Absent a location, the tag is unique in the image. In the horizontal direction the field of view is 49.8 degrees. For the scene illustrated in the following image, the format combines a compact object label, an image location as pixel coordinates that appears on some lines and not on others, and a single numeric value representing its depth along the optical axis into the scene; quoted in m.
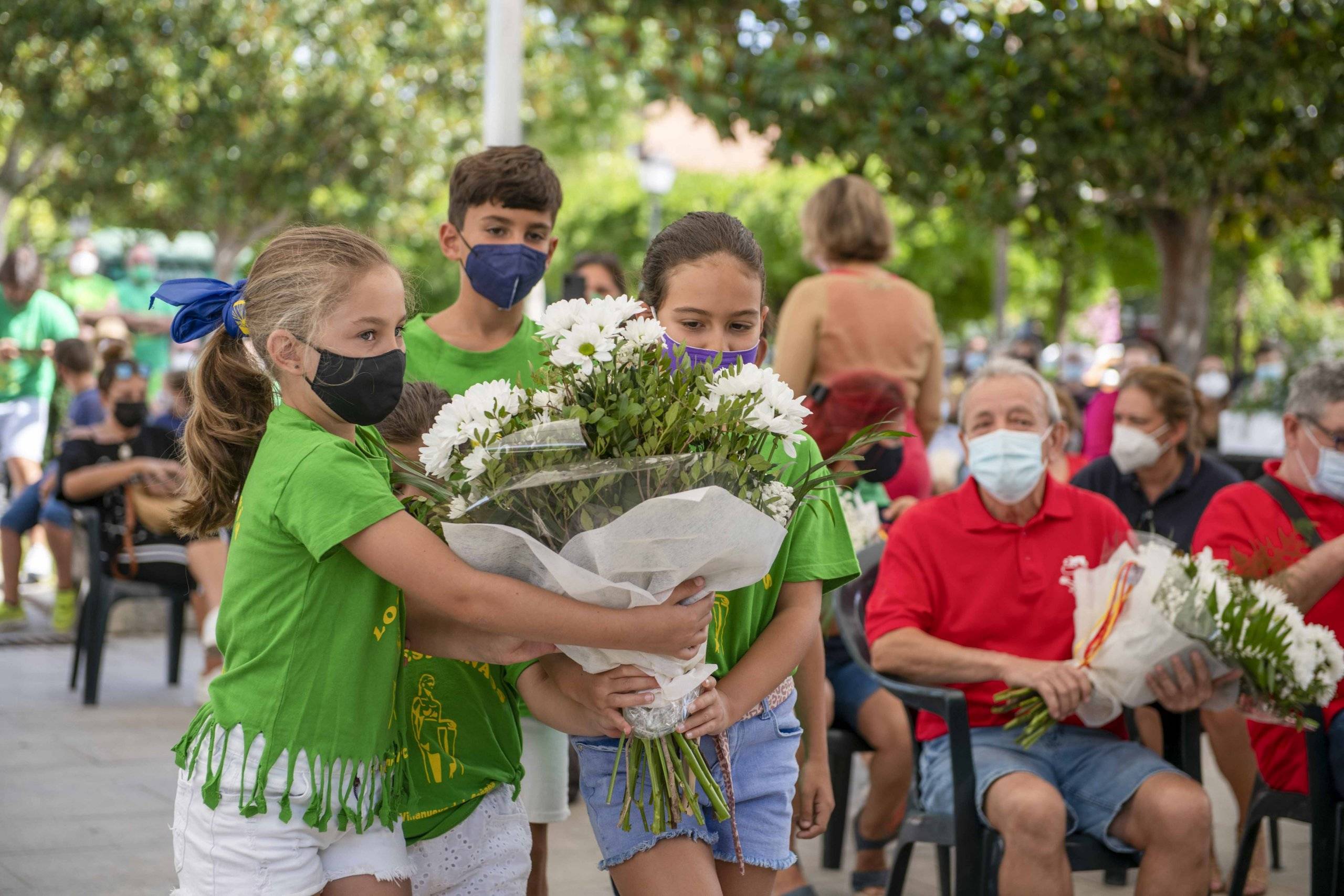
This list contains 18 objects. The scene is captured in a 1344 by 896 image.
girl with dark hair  2.66
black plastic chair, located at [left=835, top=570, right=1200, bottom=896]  3.87
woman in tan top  5.43
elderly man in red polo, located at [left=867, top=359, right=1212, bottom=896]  3.74
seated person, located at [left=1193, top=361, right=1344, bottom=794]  4.29
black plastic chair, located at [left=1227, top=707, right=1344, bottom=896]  4.16
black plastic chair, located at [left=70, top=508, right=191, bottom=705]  7.36
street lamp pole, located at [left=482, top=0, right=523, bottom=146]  8.48
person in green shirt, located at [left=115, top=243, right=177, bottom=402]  20.27
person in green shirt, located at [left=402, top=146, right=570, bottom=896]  3.68
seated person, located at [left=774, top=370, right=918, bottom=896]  4.93
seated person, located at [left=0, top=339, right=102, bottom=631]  9.02
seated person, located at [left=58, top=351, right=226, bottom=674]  7.36
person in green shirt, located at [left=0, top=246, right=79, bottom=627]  9.90
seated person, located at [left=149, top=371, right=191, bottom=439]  7.96
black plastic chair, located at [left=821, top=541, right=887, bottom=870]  4.96
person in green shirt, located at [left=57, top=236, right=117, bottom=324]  16.31
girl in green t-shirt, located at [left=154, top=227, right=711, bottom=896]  2.40
